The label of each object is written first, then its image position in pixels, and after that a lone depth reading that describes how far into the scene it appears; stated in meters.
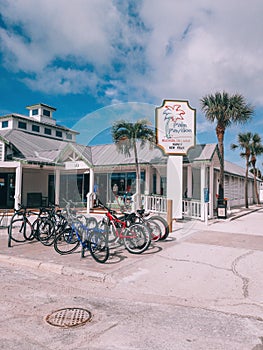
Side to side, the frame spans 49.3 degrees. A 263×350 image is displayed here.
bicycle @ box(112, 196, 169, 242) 7.98
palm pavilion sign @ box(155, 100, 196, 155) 12.57
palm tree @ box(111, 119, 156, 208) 12.76
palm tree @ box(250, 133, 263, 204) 27.55
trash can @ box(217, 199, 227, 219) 15.09
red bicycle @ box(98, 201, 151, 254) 7.07
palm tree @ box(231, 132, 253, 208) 26.59
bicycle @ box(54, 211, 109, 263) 6.49
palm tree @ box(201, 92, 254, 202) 15.86
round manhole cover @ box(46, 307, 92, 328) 3.52
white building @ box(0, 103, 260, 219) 14.64
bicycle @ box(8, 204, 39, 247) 8.21
